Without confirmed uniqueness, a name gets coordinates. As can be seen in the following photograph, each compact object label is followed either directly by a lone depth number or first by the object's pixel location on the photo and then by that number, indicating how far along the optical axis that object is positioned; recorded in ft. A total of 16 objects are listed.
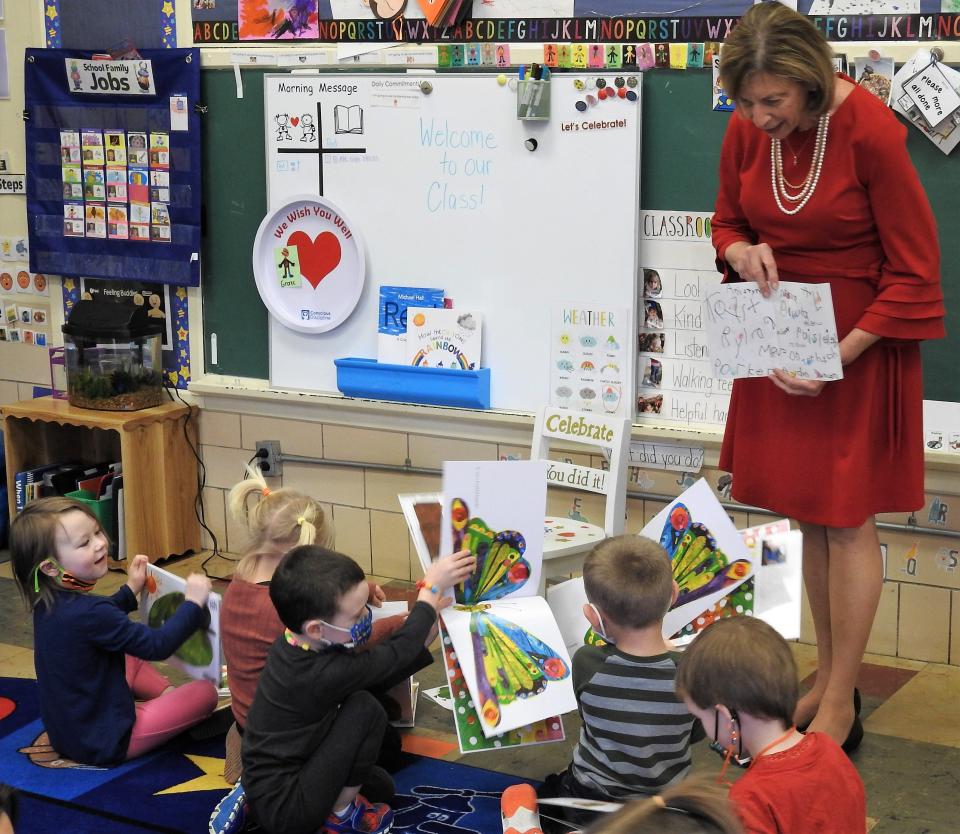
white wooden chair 11.74
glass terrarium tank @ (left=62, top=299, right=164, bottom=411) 15.39
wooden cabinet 15.16
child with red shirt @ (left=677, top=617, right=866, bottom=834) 6.68
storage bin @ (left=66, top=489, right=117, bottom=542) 15.37
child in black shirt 8.64
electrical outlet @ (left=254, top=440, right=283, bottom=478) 15.39
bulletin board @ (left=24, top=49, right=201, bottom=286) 15.20
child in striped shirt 8.37
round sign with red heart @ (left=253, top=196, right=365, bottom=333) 14.48
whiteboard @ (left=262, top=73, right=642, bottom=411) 12.94
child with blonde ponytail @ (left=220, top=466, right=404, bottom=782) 9.96
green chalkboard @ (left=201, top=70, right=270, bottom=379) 14.90
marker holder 12.92
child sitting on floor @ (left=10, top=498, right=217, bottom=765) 10.21
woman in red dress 9.24
